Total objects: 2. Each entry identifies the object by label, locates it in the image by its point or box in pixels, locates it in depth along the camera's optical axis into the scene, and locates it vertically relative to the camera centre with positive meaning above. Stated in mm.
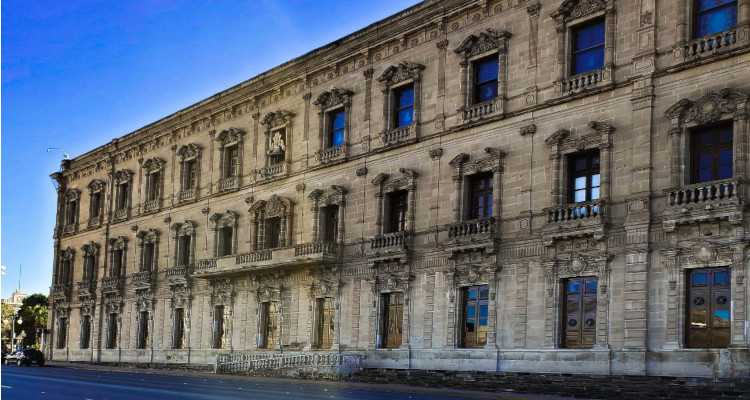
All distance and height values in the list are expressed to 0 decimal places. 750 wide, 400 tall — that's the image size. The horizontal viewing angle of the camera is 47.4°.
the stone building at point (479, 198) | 23766 +3159
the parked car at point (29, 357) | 54188 -5375
